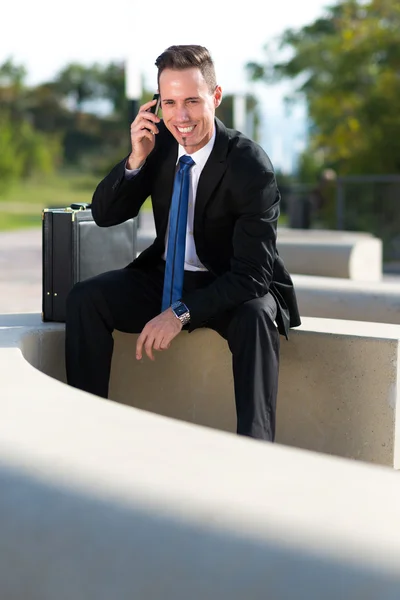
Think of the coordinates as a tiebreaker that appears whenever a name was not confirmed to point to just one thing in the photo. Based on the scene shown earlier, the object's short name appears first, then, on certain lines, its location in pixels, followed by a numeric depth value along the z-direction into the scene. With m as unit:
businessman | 5.44
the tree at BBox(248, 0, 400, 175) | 31.06
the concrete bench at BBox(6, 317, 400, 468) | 5.99
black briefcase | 6.57
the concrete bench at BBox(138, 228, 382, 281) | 14.09
